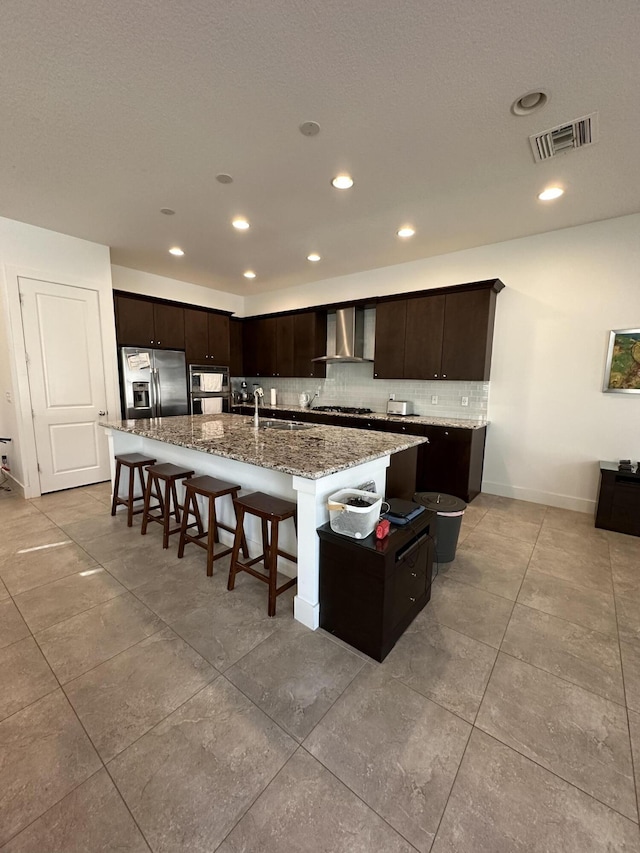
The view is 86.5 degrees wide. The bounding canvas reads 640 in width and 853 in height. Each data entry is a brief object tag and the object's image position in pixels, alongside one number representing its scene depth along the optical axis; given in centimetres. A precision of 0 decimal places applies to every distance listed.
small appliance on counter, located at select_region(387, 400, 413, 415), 451
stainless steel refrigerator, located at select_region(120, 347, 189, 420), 455
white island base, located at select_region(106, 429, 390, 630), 179
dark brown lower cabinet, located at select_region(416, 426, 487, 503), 369
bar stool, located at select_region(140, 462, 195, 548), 267
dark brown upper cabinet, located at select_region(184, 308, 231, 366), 536
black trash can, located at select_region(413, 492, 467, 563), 245
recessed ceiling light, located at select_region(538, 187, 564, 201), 271
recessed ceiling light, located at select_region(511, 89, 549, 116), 179
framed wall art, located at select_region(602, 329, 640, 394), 324
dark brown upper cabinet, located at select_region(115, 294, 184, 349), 455
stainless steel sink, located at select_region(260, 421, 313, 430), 333
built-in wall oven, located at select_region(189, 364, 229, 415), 536
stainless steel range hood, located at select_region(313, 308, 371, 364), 491
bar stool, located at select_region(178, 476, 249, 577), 233
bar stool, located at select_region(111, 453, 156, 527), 306
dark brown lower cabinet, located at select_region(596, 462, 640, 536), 301
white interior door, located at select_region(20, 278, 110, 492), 368
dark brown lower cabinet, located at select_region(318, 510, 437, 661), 160
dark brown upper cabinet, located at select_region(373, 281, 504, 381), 382
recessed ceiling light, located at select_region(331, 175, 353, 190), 256
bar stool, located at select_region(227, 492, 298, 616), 195
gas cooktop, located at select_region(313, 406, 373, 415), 487
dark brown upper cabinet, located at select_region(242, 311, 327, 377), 543
